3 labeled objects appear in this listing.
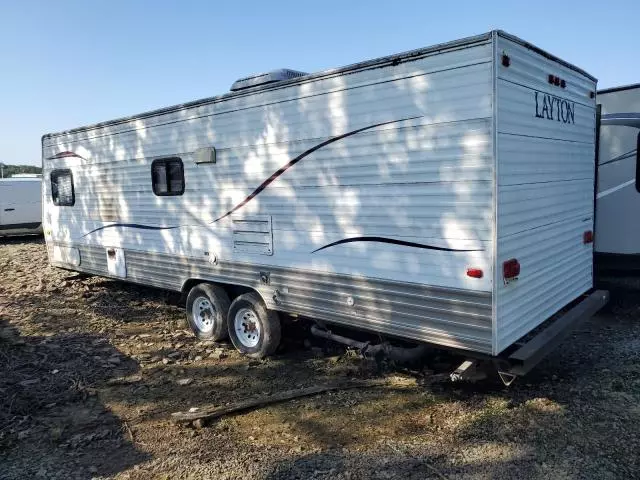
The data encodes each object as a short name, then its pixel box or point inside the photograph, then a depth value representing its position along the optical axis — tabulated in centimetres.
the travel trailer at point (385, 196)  412
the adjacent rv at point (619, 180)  727
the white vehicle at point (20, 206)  1738
